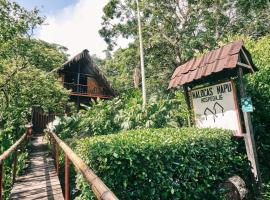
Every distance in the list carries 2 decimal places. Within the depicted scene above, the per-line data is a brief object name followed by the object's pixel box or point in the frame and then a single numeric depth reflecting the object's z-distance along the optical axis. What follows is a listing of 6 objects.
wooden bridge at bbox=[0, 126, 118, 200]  1.15
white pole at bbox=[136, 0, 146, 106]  8.46
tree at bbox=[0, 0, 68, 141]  6.97
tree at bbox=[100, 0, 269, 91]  11.99
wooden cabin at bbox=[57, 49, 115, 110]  14.93
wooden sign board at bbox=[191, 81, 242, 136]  3.62
